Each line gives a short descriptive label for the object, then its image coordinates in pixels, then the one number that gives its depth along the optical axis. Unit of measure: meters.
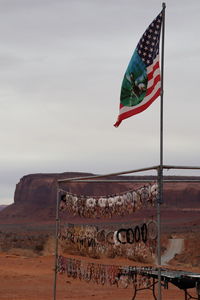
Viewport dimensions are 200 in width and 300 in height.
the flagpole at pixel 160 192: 10.10
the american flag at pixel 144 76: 11.20
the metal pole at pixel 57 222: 13.29
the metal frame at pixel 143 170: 10.21
